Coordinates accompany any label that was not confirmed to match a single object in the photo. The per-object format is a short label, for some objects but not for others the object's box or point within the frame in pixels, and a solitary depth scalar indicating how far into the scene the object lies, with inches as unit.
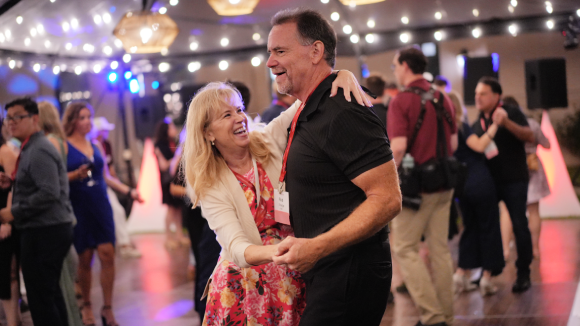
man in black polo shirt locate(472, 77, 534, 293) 172.7
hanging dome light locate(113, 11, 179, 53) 215.0
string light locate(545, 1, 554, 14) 305.5
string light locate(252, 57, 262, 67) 383.2
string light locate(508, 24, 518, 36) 322.0
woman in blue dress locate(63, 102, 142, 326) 163.0
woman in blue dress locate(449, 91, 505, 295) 172.9
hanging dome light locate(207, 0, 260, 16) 205.3
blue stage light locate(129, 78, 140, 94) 402.5
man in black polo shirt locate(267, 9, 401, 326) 59.1
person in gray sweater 130.1
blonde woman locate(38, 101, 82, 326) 143.9
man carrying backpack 136.0
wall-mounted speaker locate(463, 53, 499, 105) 271.7
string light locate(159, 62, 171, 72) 398.0
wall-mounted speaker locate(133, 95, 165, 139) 390.6
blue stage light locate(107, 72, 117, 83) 393.1
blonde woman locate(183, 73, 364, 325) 75.0
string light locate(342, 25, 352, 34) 366.0
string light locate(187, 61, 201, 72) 395.2
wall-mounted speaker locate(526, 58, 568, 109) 270.5
